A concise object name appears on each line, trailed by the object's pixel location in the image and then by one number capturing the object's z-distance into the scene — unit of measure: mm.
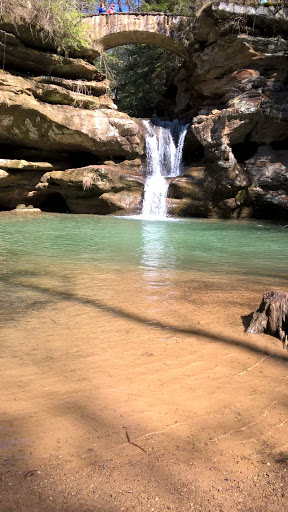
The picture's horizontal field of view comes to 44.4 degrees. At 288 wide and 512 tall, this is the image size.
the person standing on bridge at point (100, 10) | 17416
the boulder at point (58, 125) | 13273
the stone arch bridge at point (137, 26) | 16203
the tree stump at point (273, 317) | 2852
